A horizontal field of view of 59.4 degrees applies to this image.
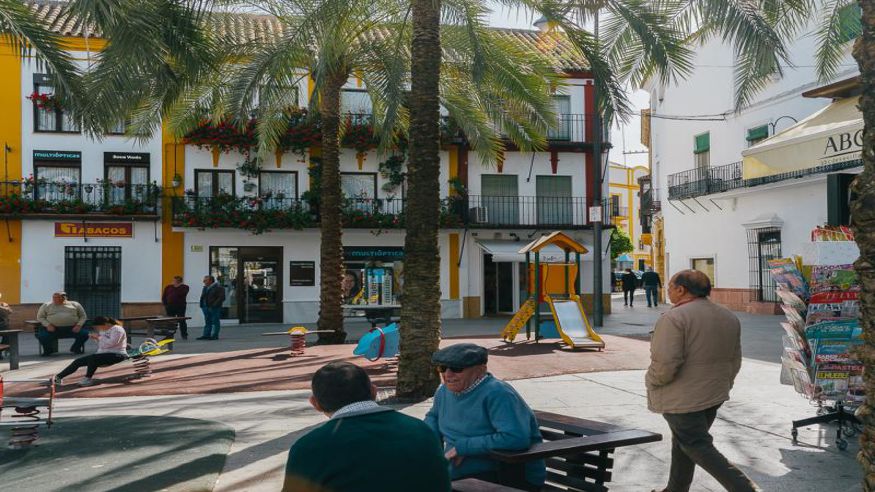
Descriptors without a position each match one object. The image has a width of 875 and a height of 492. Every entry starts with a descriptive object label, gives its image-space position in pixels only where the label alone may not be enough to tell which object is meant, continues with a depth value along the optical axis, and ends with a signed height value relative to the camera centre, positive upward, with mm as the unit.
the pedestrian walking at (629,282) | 33106 -1078
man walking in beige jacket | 4633 -664
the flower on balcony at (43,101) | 24144 +5127
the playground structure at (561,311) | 14945 -1096
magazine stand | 6617 -643
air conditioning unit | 27734 +1583
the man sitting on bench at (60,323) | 15273 -1219
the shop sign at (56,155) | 24594 +3470
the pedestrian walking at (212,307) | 18828 -1129
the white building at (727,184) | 25469 +2571
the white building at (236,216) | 24500 +1510
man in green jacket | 2529 -659
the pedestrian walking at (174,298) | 19750 -943
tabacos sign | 24688 +1088
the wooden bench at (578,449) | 3920 -1009
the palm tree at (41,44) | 8766 +2563
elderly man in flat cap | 3908 -843
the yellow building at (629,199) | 73000 +5599
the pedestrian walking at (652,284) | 31344 -1111
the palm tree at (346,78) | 12586 +3388
